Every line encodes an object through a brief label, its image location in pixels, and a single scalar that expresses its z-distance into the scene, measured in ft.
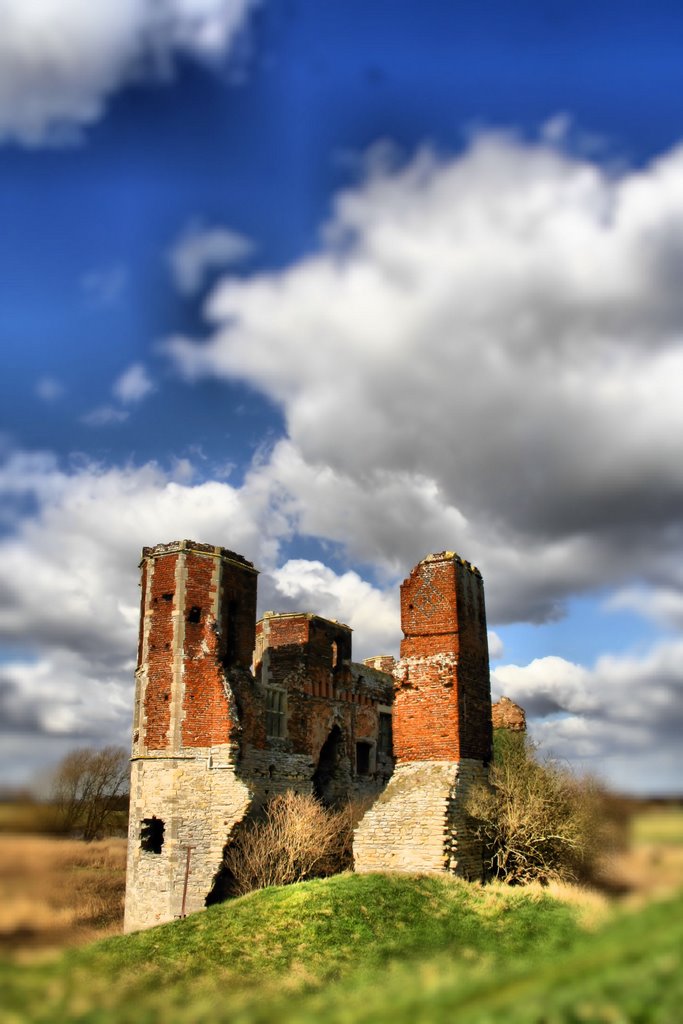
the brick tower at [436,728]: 58.03
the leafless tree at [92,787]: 119.75
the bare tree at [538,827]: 59.11
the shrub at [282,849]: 66.28
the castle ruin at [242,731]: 59.77
